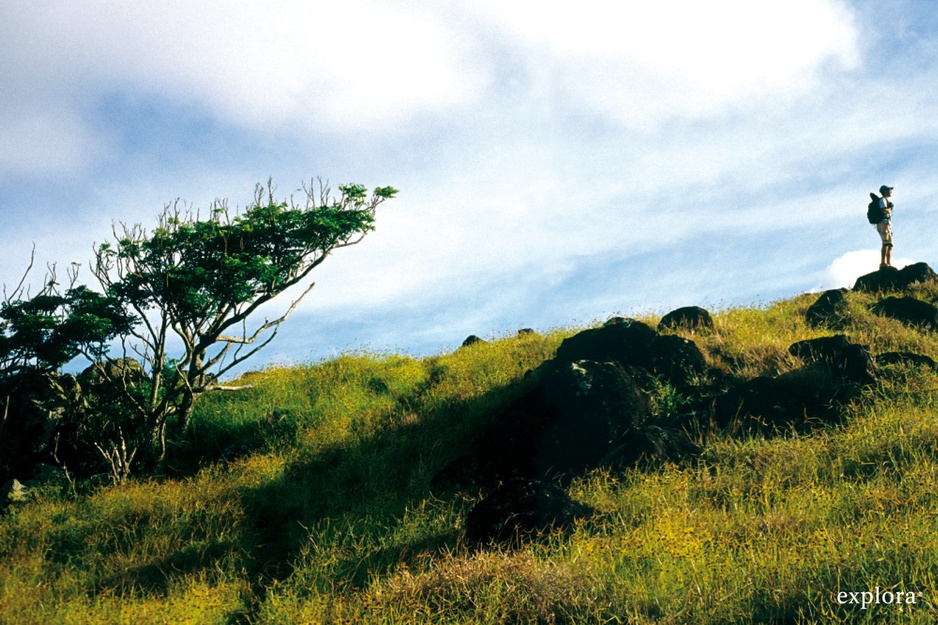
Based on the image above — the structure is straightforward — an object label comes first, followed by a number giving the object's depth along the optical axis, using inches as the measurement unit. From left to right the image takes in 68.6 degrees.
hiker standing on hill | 813.9
